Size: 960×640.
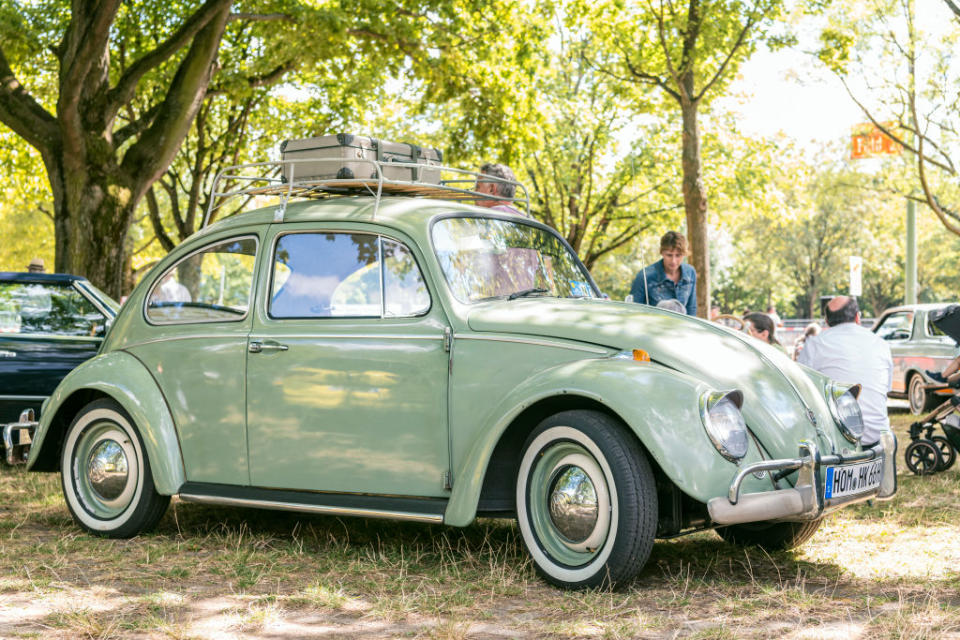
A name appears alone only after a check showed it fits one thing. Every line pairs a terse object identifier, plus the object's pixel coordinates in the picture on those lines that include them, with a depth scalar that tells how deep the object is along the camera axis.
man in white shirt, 7.03
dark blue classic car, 8.68
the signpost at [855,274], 20.69
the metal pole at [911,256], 21.49
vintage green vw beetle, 4.41
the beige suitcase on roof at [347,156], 5.91
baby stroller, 8.66
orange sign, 20.56
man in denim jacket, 7.61
